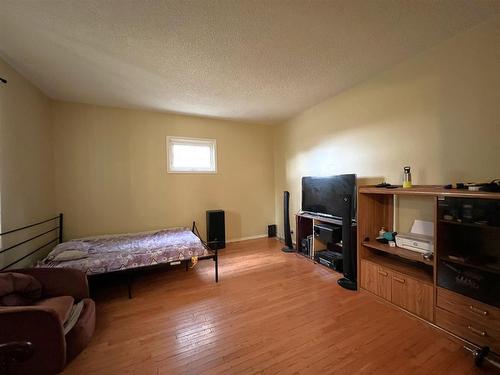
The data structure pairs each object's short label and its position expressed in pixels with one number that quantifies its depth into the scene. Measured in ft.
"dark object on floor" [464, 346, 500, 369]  4.76
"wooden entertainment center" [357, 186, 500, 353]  5.10
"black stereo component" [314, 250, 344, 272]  9.65
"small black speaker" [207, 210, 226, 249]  13.39
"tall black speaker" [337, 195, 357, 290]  8.48
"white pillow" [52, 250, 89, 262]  7.72
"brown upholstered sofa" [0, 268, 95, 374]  4.02
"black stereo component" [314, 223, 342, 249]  9.98
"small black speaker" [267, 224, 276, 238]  15.99
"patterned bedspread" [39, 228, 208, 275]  7.71
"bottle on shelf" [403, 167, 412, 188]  7.00
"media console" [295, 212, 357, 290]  8.54
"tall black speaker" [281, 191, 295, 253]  13.07
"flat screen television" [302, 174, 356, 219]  9.37
